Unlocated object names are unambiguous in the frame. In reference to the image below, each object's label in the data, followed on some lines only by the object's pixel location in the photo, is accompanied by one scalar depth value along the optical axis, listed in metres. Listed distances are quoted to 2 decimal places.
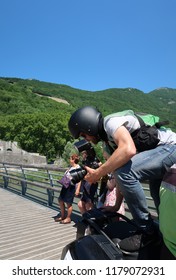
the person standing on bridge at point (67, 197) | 3.85
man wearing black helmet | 1.26
